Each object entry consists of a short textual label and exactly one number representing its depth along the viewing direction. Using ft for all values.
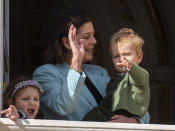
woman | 35.63
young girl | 35.76
